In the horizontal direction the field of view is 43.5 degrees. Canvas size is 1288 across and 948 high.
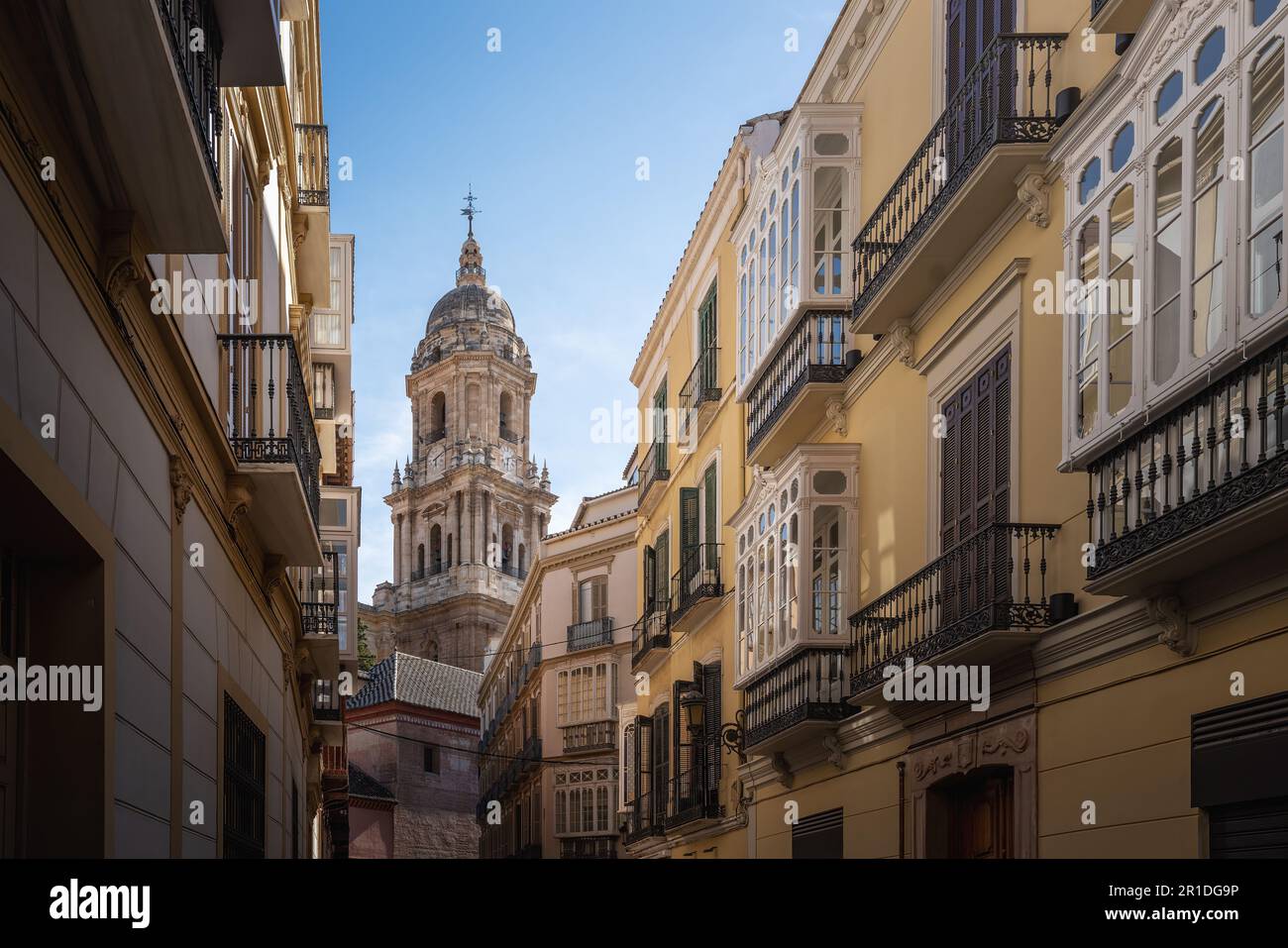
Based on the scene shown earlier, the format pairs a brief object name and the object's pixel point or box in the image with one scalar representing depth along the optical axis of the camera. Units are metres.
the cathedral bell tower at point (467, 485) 80.25
